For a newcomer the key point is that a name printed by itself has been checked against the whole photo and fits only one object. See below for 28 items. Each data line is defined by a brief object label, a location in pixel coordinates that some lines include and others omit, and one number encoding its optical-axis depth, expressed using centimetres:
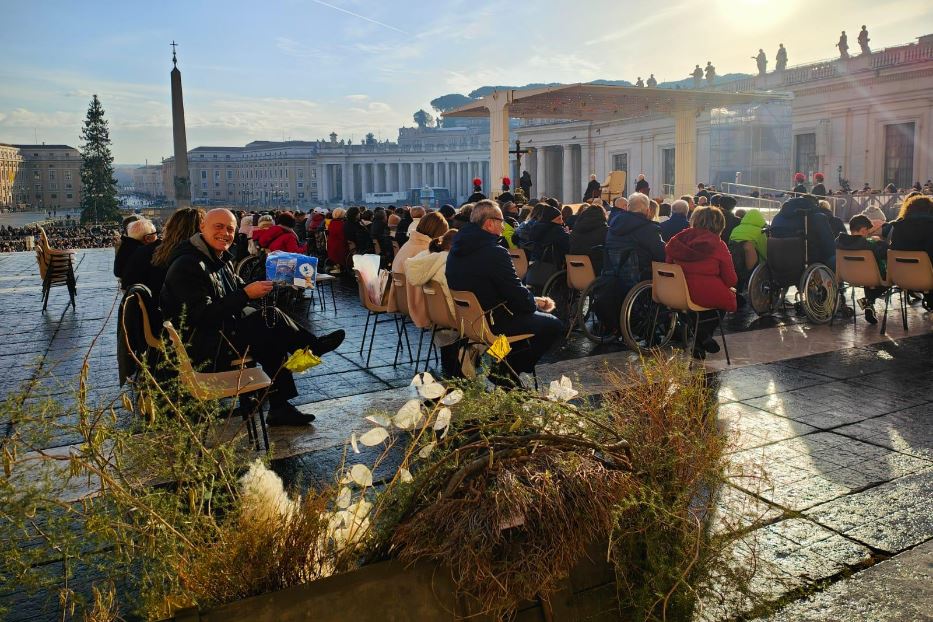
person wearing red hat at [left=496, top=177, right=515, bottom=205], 1275
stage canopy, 1911
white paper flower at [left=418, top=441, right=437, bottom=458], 194
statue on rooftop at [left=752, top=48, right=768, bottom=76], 4031
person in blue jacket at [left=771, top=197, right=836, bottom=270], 858
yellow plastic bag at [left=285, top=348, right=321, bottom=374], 308
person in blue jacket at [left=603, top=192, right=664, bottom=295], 726
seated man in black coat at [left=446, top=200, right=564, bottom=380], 529
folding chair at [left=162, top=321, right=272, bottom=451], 363
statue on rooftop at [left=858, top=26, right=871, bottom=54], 3297
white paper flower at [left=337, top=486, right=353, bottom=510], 199
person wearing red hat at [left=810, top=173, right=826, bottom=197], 2048
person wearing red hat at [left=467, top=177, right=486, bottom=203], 1207
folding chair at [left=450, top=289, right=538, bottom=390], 517
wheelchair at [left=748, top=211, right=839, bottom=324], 845
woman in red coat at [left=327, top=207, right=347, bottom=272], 1291
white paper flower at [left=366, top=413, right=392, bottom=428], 200
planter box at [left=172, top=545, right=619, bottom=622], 170
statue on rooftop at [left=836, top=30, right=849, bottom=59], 3372
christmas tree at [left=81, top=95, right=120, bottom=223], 7406
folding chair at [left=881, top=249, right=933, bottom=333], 761
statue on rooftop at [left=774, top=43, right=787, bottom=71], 3916
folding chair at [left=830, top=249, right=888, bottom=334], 805
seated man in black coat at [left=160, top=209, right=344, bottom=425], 467
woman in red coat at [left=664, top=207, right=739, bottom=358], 659
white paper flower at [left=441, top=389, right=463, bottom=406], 206
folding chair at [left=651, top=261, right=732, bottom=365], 664
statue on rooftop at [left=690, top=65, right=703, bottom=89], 4444
